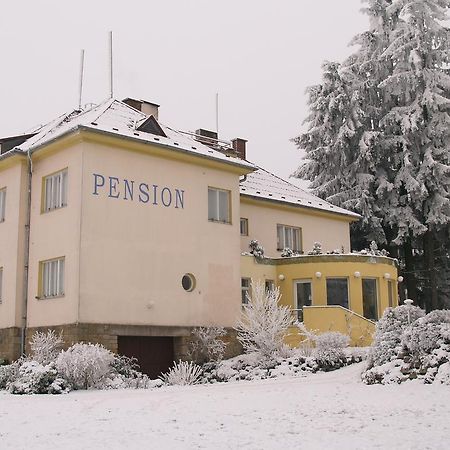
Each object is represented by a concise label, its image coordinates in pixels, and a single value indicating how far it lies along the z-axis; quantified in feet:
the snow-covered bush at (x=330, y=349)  64.64
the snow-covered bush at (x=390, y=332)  52.49
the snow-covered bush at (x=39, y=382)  54.24
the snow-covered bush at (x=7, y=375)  60.27
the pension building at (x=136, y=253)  69.26
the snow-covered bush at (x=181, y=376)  63.57
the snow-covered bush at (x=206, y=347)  74.69
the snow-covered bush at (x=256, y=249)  87.06
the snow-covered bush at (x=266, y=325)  69.10
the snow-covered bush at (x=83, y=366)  56.59
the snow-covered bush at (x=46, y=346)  63.93
